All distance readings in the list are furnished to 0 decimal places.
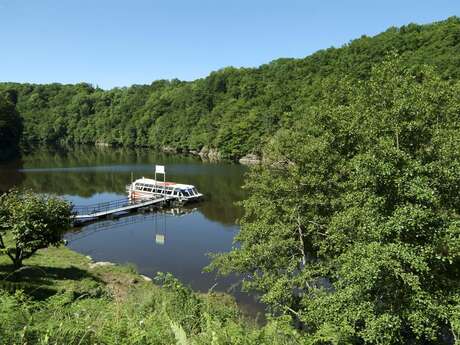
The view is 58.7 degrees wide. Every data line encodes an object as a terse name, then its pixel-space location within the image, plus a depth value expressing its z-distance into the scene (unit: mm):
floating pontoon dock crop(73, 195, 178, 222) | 40188
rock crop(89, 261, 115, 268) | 25306
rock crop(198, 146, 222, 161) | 98250
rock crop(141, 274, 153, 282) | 23488
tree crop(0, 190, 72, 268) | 18984
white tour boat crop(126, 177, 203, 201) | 47938
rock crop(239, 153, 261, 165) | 85869
